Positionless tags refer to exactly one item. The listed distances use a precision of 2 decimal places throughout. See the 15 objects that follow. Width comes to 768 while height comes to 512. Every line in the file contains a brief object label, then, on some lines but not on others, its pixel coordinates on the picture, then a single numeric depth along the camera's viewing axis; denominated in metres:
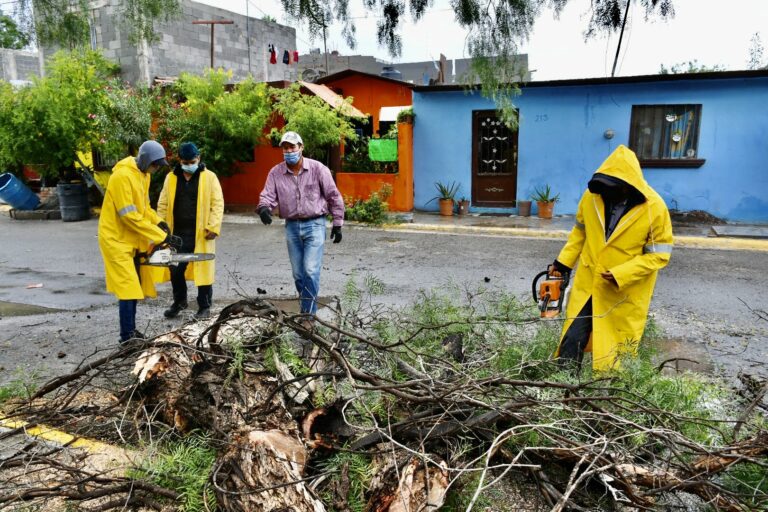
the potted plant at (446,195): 13.78
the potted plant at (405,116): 13.85
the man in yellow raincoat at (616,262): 3.53
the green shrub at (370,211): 12.78
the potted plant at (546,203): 13.16
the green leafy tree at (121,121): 13.48
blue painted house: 12.29
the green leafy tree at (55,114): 13.12
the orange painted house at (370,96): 14.16
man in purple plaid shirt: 5.38
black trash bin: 14.28
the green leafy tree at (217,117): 13.59
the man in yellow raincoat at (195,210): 5.84
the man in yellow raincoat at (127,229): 4.75
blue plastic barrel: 14.69
